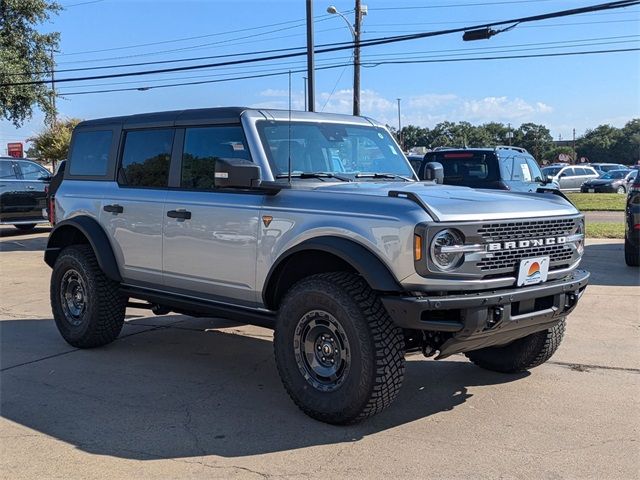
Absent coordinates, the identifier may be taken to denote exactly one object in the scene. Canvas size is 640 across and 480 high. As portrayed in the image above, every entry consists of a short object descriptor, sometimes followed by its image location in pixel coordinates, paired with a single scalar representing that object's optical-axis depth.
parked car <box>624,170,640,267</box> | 9.87
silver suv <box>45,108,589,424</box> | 3.87
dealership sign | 33.88
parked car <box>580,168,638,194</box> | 33.41
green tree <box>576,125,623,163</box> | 86.62
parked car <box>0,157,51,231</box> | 16.36
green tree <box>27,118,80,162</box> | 43.75
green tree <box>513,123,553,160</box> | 84.69
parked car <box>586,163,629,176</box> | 46.21
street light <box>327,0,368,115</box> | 23.23
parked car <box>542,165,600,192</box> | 34.09
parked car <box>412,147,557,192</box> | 12.13
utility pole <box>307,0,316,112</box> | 17.97
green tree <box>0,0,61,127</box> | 25.84
